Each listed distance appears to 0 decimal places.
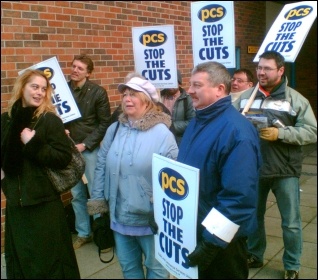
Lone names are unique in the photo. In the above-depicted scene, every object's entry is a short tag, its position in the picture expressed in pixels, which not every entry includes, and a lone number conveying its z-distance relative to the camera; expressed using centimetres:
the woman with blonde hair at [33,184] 320
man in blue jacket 250
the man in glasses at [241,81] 527
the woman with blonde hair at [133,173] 315
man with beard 386
